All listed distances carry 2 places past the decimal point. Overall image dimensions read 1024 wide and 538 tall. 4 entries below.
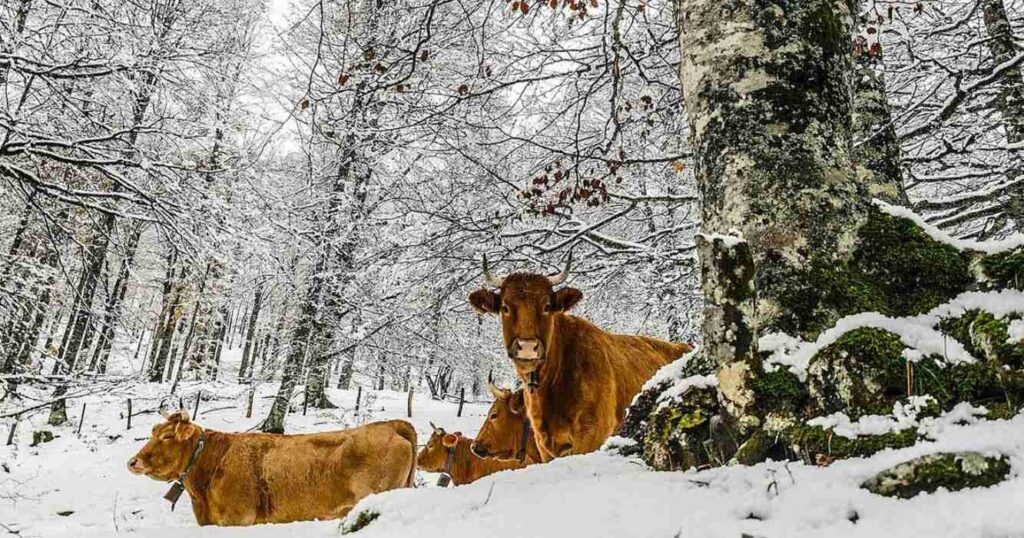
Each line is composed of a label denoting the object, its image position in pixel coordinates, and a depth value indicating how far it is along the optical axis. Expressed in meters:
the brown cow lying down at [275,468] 7.27
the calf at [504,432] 6.74
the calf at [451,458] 8.44
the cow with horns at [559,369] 4.52
